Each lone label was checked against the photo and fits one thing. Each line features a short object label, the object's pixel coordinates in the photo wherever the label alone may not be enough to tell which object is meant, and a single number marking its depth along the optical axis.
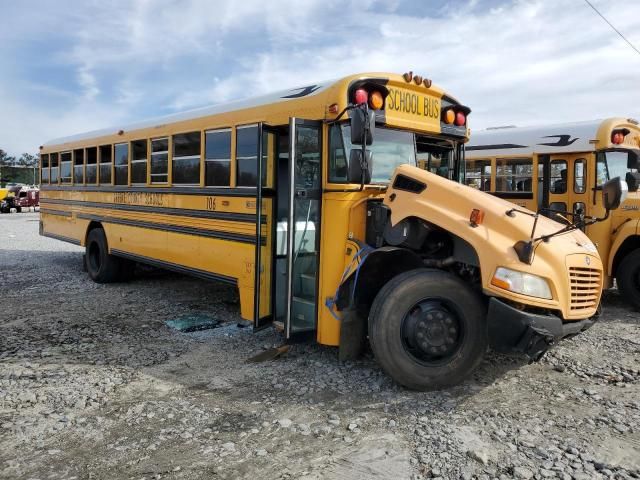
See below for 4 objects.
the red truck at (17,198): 29.16
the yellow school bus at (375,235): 3.40
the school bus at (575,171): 6.60
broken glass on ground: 5.54
